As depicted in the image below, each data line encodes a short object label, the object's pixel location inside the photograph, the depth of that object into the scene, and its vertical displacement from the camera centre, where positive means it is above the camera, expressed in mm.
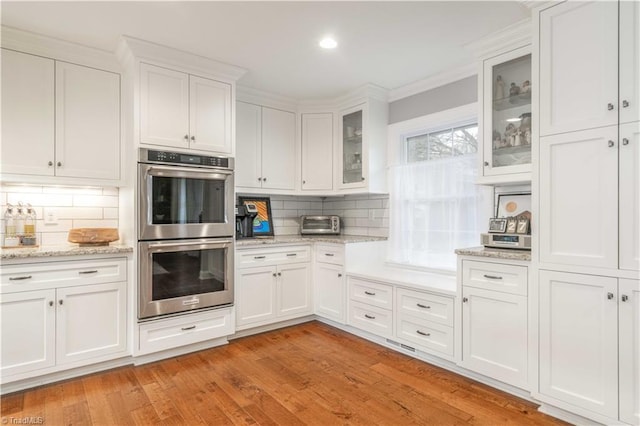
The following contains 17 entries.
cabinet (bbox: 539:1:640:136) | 1771 +792
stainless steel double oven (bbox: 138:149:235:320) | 2746 -171
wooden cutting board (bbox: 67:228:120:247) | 2732 -200
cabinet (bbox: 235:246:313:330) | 3357 -748
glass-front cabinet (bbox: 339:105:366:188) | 3771 +690
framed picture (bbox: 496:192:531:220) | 2641 +60
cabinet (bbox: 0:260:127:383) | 2322 -742
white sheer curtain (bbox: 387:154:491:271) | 3086 +14
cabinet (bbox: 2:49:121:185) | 2541 +687
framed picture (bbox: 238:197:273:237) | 3998 -62
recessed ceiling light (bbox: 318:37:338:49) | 2654 +1295
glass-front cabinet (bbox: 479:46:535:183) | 2486 +694
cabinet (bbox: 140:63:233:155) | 2791 +841
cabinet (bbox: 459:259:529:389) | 2221 -713
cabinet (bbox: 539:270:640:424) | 1767 -698
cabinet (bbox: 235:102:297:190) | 3734 +704
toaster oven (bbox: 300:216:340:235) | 4160 -155
